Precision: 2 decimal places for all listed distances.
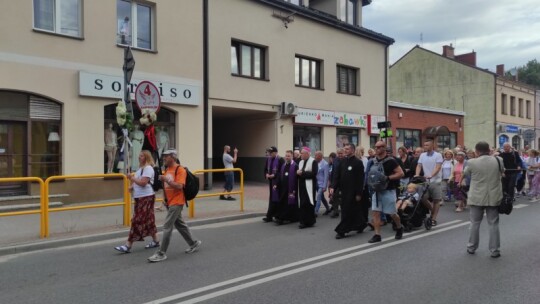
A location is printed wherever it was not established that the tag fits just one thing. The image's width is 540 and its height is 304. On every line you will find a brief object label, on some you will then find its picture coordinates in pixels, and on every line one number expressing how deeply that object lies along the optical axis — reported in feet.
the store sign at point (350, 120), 69.51
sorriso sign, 42.22
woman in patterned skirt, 23.98
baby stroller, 29.19
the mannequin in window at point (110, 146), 44.65
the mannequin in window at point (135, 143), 46.92
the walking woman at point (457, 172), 41.39
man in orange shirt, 22.24
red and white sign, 29.50
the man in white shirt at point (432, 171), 31.58
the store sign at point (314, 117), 63.62
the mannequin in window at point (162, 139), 49.03
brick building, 82.99
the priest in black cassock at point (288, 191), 32.42
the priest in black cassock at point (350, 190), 27.30
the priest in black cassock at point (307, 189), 31.58
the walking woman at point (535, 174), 49.04
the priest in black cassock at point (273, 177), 33.76
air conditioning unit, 60.55
